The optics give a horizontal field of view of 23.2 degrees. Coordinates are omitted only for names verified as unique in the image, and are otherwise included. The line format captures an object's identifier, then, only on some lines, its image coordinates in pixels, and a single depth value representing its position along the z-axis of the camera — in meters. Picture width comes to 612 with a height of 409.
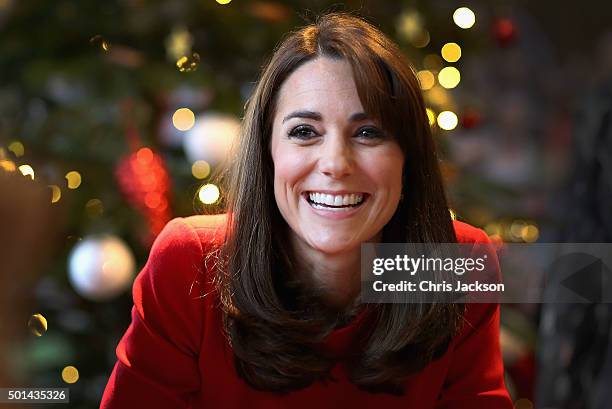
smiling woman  1.39
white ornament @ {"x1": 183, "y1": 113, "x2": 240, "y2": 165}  1.90
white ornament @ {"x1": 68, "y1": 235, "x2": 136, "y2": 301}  1.86
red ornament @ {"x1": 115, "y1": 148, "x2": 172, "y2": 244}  1.95
